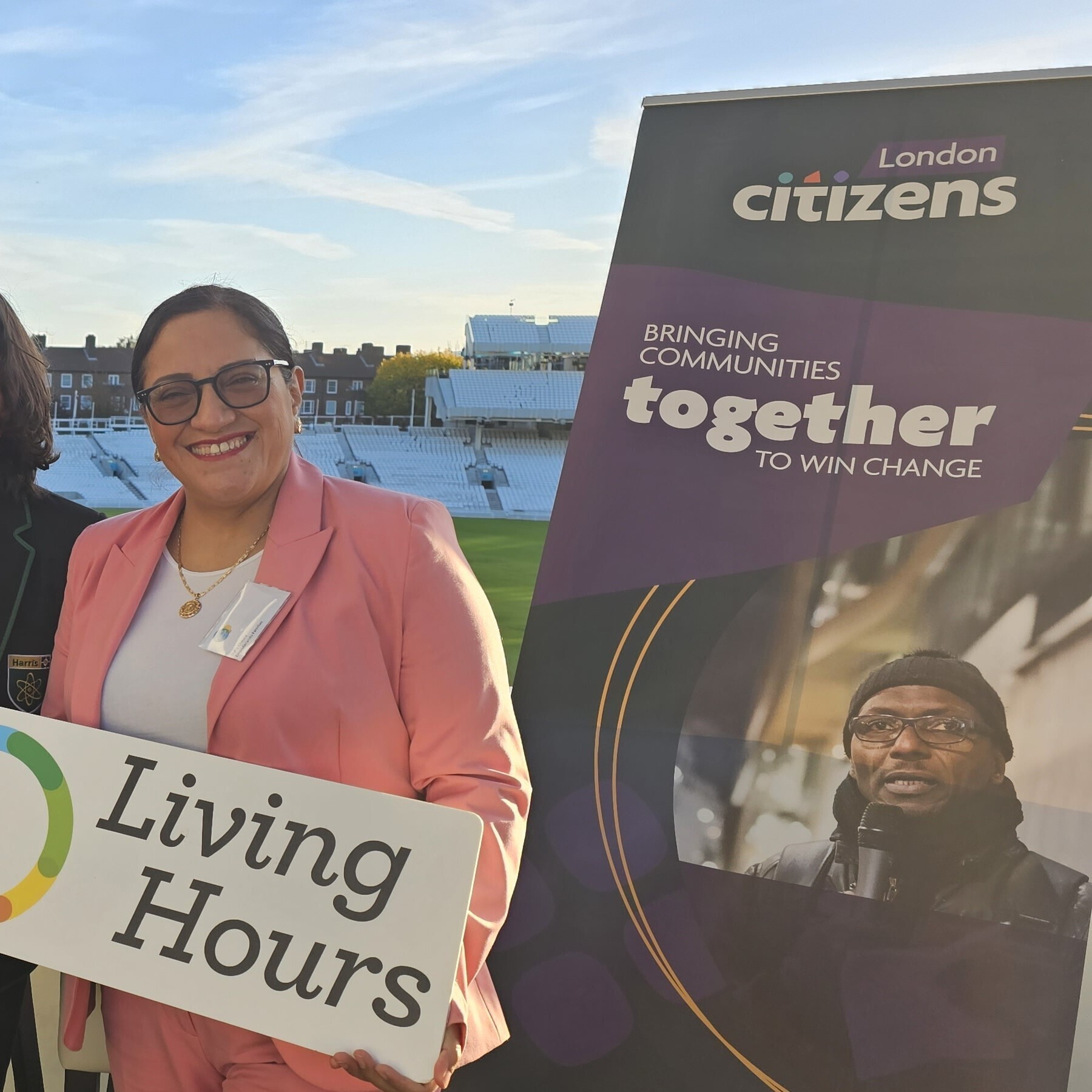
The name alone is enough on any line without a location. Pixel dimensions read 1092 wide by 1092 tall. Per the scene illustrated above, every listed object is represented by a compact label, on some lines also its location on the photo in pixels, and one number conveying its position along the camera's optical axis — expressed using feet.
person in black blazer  5.82
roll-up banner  6.38
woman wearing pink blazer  4.65
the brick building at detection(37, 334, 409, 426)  191.21
